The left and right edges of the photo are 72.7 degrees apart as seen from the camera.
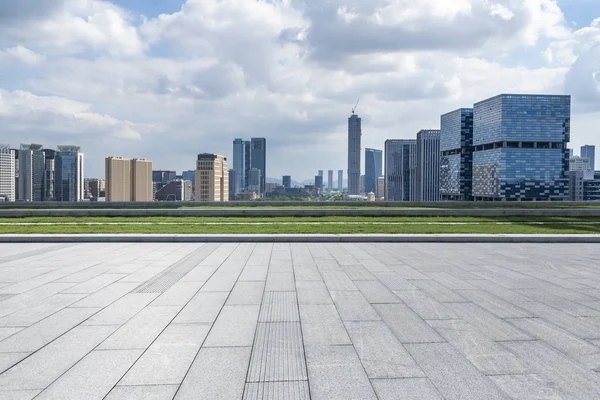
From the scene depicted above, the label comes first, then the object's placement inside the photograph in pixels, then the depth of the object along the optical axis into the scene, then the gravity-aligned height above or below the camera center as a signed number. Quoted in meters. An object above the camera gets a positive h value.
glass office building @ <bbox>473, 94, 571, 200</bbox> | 174.38 +20.89
